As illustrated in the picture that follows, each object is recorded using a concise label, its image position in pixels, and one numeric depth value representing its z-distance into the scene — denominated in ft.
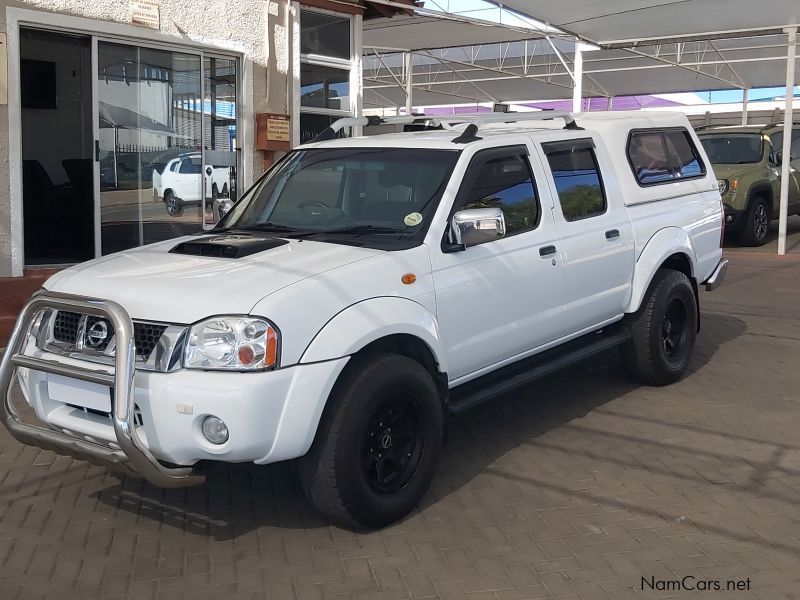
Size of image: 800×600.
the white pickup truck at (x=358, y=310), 12.69
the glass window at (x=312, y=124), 35.74
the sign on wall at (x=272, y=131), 32.76
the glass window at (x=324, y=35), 35.06
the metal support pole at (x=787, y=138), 44.24
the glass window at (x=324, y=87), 35.42
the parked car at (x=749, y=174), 49.65
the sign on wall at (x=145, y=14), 28.50
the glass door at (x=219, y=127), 32.14
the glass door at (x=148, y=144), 29.48
